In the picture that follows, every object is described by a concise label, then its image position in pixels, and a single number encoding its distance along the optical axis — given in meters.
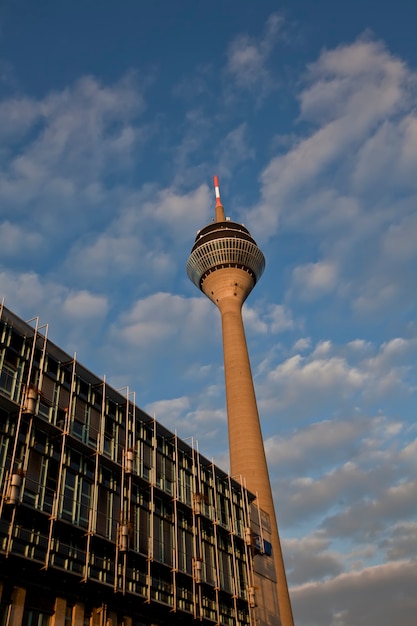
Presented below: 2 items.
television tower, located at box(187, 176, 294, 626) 74.31
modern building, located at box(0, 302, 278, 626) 34.66
